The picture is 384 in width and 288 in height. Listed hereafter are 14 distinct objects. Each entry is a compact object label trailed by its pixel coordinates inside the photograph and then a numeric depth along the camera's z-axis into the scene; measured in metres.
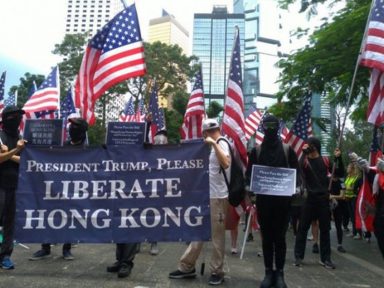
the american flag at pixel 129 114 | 19.69
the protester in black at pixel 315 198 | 7.95
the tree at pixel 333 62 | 11.91
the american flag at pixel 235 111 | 7.13
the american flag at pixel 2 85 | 16.09
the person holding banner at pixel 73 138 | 7.22
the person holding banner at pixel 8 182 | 6.41
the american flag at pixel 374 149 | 8.44
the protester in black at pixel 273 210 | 5.90
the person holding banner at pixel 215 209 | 5.93
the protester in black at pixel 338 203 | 10.22
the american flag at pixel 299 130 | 11.16
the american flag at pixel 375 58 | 7.60
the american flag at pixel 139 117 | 17.50
